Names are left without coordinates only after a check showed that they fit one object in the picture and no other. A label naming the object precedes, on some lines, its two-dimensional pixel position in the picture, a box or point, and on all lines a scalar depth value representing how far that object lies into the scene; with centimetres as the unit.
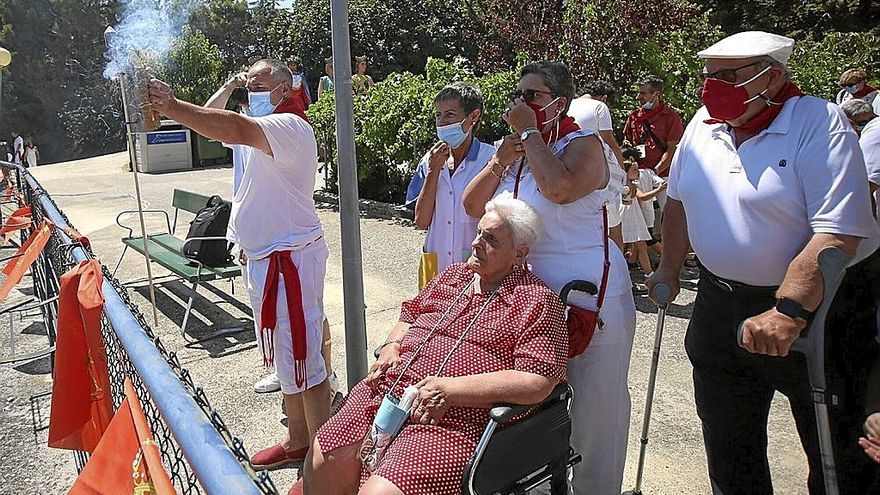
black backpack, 580
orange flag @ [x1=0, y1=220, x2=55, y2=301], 432
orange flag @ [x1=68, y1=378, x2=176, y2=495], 172
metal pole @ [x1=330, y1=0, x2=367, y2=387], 294
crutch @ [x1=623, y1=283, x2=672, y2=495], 287
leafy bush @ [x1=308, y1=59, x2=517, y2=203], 852
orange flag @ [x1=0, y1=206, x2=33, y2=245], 600
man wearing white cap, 224
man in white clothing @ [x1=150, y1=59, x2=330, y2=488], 336
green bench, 569
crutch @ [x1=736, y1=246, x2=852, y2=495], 216
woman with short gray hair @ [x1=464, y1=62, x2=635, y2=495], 271
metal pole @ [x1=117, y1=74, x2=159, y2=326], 294
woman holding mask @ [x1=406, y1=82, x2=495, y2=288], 354
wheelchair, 233
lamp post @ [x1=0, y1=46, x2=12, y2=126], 793
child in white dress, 603
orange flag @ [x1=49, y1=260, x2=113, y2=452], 278
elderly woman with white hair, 239
